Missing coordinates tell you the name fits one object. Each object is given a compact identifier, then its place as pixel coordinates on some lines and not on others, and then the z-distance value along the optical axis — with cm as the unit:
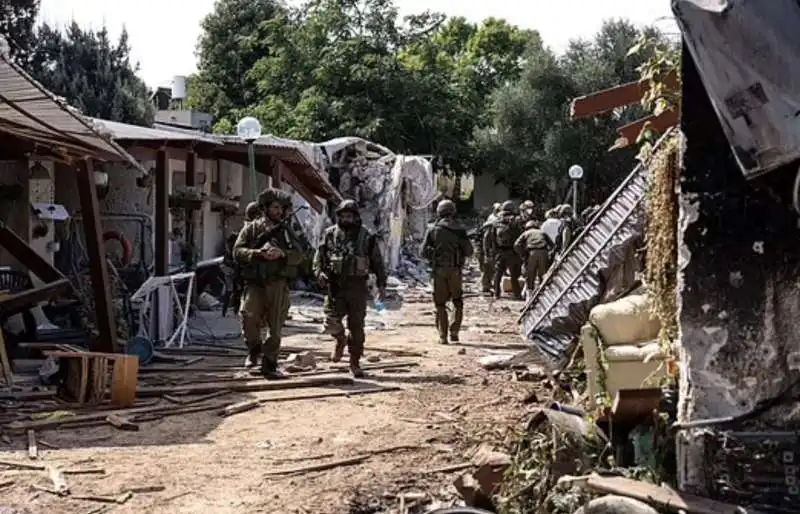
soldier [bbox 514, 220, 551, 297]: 1700
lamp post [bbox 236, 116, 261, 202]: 1441
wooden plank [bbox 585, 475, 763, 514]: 406
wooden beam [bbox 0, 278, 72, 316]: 1000
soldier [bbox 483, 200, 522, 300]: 1833
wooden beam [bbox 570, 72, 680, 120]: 614
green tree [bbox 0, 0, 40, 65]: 2788
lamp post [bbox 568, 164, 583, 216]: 2481
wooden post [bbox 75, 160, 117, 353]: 1030
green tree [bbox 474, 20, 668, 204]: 3400
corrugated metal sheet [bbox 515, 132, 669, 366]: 784
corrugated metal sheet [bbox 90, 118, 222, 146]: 1312
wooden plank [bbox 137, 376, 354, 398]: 922
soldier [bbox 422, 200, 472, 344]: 1322
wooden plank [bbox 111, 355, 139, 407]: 857
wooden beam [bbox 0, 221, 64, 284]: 1082
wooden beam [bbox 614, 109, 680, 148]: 576
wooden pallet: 856
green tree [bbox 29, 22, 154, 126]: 2880
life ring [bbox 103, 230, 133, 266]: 1484
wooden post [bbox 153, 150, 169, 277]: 1360
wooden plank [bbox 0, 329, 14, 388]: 917
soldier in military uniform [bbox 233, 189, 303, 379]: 997
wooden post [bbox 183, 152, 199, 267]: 1577
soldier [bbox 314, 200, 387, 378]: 1025
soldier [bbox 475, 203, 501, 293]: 1955
